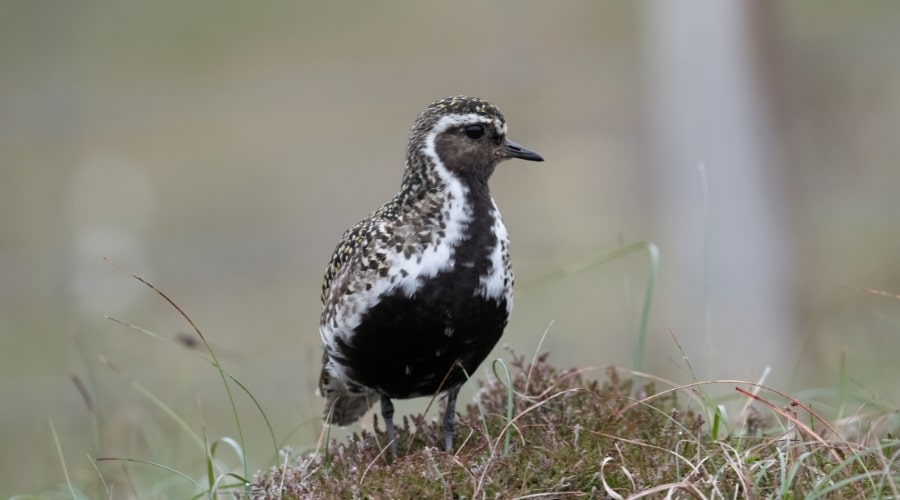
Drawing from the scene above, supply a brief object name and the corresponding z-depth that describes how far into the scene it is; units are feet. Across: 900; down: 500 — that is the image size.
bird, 24.56
